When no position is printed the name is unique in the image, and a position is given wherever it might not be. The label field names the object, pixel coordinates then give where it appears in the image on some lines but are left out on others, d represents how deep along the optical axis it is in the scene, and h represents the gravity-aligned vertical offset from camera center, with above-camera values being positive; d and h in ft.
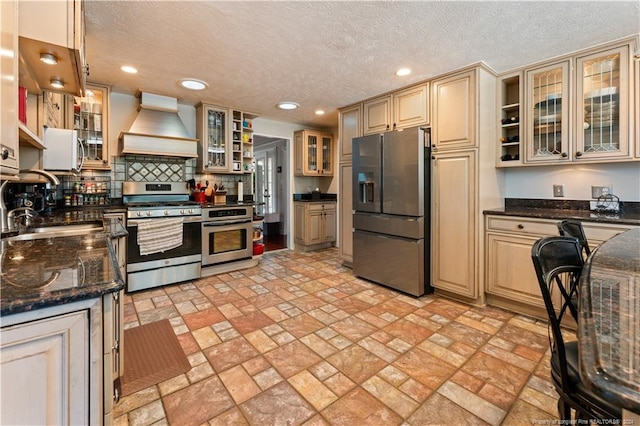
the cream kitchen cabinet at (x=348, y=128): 12.37 +3.51
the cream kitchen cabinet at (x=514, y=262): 8.01 -1.56
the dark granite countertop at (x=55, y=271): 2.34 -0.62
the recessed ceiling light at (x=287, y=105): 12.89 +4.66
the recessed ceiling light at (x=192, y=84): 10.14 +4.47
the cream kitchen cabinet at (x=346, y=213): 12.87 -0.19
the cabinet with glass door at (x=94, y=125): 10.34 +3.02
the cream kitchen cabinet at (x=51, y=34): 4.28 +2.66
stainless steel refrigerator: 9.56 +0.04
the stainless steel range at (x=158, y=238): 10.18 -1.01
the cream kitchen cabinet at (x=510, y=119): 9.12 +2.81
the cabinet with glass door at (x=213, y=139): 12.85 +3.16
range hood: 10.96 +2.98
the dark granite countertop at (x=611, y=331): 1.41 -0.80
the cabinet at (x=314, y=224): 16.58 -0.89
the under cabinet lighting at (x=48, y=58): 4.84 +2.56
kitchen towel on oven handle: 10.25 -0.90
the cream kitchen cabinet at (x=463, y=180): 8.82 +0.87
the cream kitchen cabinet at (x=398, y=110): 10.02 +3.62
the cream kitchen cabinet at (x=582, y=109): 7.46 +2.72
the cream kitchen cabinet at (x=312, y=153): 16.78 +3.28
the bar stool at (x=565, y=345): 2.75 -1.42
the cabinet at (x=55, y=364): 2.23 -1.25
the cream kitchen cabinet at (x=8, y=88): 3.50 +1.56
